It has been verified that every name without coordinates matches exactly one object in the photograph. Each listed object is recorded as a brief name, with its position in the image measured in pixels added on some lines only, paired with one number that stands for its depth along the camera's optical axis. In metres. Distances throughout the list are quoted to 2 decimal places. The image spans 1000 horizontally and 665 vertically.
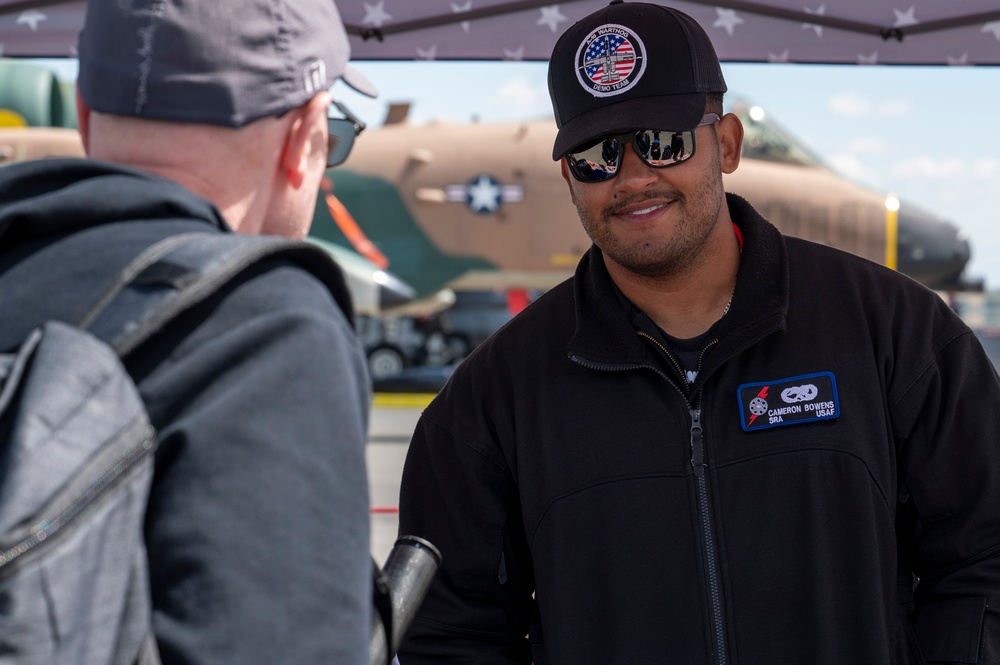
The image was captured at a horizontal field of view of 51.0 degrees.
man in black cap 2.07
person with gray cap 0.97
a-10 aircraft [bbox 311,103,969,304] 15.68
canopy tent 3.37
